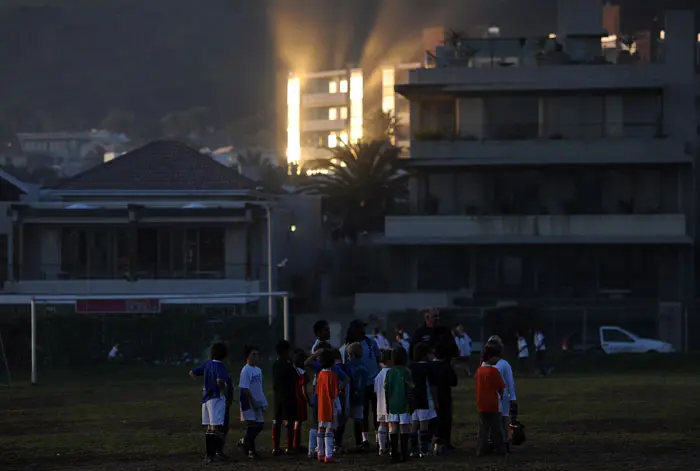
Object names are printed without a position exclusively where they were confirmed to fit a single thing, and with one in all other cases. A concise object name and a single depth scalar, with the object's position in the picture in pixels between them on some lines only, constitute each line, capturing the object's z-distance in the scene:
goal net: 50.34
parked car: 55.56
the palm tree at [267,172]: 146.88
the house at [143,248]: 63.94
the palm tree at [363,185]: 81.25
